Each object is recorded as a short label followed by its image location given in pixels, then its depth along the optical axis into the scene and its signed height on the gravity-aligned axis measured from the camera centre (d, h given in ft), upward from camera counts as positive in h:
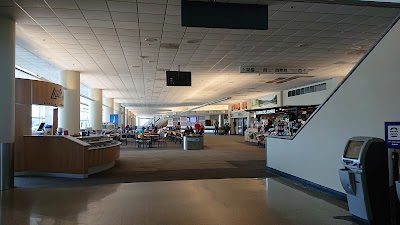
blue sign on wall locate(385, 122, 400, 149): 13.08 -0.69
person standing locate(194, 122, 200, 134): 63.40 -1.83
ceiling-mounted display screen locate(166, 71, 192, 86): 41.22 +5.42
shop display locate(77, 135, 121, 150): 29.62 -2.27
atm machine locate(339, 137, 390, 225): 13.26 -2.68
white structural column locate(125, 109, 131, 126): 155.33 +1.86
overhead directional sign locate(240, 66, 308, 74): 41.65 +6.55
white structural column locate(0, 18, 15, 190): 21.16 +1.10
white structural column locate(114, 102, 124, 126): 108.13 +3.76
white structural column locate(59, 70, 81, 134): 44.27 +2.27
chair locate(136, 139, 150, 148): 60.94 -4.59
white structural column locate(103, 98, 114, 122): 88.48 +3.08
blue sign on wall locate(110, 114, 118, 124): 82.70 +0.21
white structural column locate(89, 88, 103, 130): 65.00 +1.87
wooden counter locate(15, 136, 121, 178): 26.18 -3.25
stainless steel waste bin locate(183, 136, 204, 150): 54.65 -4.30
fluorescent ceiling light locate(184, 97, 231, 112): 92.02 +5.82
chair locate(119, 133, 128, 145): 75.23 -4.46
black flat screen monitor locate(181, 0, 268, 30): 19.25 +6.47
